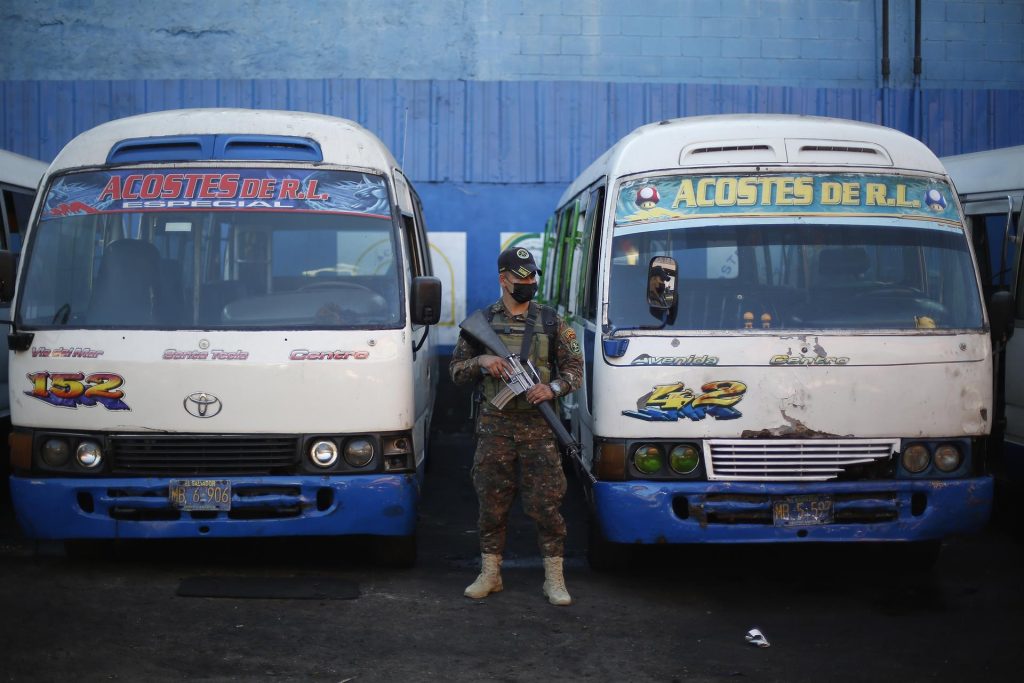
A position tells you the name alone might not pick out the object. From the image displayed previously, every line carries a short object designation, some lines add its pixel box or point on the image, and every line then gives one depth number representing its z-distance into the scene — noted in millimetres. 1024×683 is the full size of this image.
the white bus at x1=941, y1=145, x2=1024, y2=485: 7801
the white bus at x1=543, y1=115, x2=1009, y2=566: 6211
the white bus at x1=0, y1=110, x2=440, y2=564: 6328
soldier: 6156
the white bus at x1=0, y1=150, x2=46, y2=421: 8805
